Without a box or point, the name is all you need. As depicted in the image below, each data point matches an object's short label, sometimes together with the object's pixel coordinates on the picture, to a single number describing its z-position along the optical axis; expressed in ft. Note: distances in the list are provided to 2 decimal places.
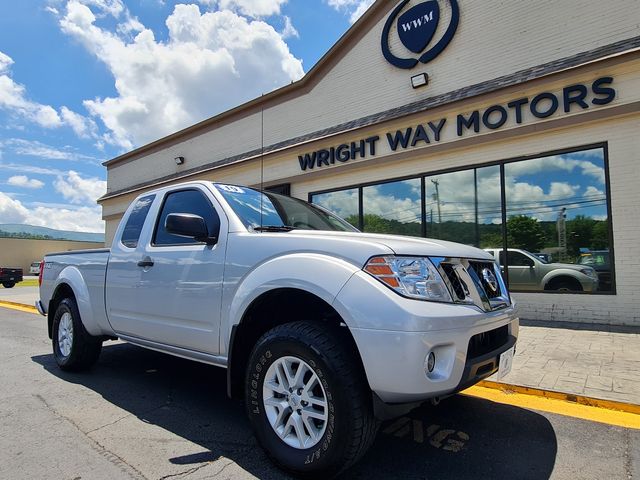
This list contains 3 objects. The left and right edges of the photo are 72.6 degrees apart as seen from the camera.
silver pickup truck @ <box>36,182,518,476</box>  7.55
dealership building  23.58
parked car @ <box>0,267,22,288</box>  73.31
